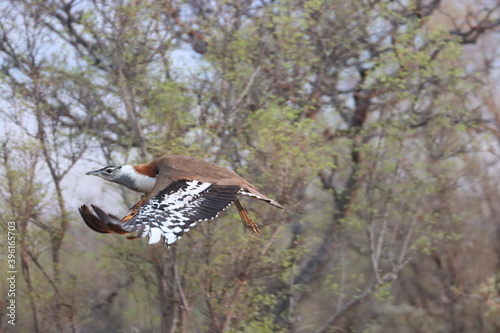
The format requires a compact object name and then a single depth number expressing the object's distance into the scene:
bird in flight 14.82
